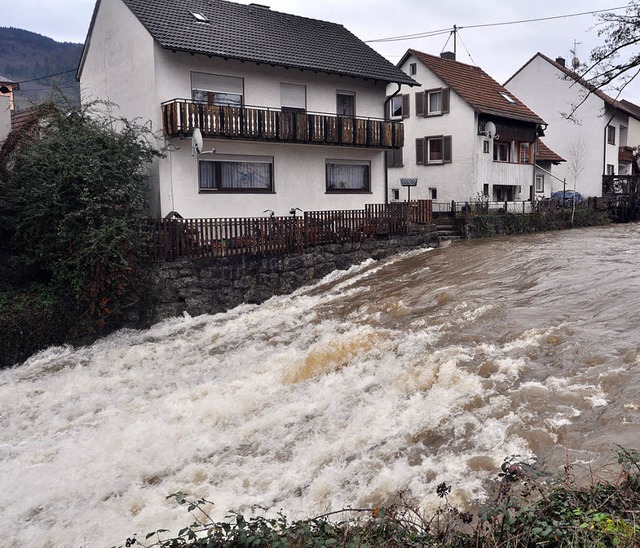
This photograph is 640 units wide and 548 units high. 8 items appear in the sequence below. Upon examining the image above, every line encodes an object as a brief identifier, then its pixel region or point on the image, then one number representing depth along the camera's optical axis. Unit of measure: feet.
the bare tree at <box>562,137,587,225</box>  126.82
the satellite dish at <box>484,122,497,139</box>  94.26
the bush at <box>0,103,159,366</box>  43.65
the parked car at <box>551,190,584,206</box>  93.03
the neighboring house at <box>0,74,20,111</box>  68.12
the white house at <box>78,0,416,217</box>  59.88
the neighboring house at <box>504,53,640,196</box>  125.29
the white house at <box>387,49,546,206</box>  97.14
